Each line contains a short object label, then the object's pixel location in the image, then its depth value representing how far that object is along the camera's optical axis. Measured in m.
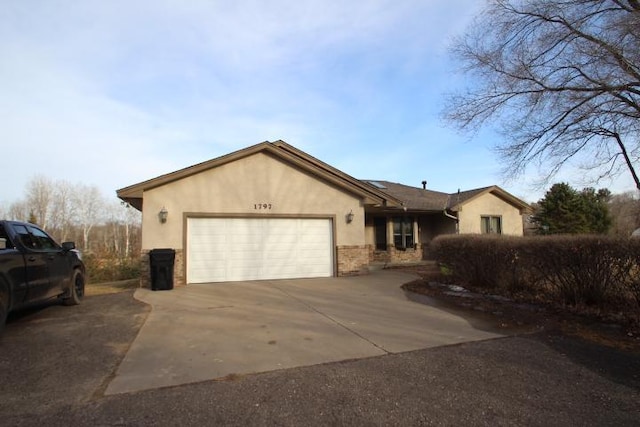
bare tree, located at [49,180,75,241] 49.94
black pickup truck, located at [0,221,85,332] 5.87
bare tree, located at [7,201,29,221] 51.97
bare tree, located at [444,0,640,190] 9.75
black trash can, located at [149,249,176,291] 11.46
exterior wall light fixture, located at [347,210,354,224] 14.55
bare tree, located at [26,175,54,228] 50.66
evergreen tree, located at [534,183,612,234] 26.83
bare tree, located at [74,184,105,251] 54.59
